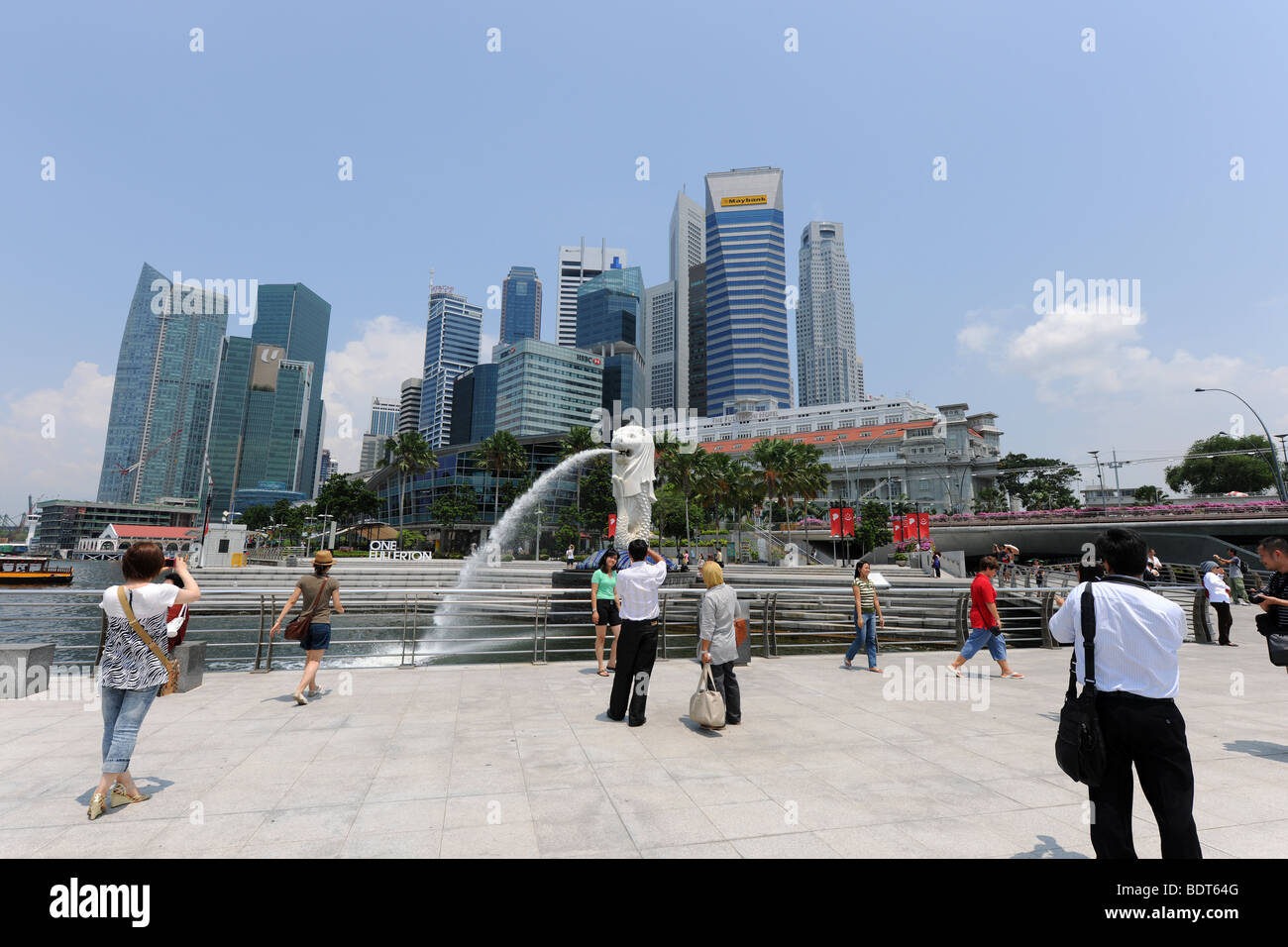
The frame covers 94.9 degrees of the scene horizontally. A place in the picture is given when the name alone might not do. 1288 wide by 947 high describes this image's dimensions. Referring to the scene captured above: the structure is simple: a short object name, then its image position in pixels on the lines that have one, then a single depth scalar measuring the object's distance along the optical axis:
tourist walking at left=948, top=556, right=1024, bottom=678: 9.58
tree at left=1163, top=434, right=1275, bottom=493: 86.25
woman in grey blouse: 6.75
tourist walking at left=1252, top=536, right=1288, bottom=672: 5.57
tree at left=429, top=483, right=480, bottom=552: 79.50
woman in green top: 9.81
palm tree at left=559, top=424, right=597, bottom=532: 74.81
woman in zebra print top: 4.41
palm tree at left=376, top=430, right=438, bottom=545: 84.38
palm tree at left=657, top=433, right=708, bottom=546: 62.38
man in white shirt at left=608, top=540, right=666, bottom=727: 6.98
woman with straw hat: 7.81
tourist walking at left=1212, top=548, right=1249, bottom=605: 20.83
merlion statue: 28.09
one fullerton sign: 59.43
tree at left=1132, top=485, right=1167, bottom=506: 104.71
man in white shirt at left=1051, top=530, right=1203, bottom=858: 3.03
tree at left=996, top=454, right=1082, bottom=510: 105.38
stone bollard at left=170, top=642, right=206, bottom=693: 8.33
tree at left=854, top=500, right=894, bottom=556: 79.19
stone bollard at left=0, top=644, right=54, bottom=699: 7.92
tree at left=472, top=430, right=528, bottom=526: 81.25
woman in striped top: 10.57
